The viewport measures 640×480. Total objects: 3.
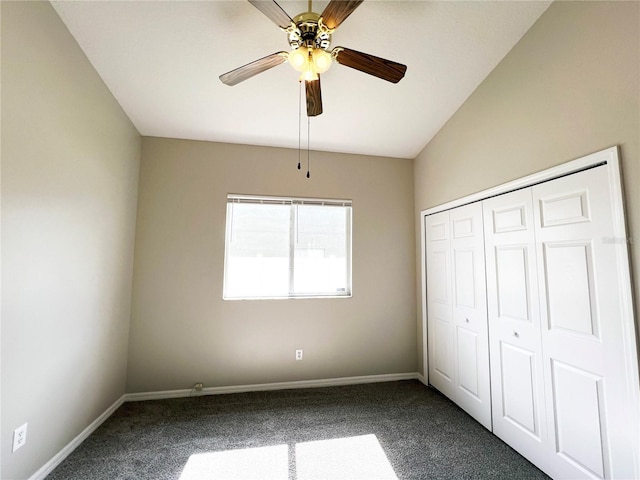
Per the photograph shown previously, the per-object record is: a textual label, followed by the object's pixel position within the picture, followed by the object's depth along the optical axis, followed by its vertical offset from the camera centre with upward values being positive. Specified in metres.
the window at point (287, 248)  3.09 +0.18
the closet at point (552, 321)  1.48 -0.36
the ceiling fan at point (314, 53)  1.40 +1.16
